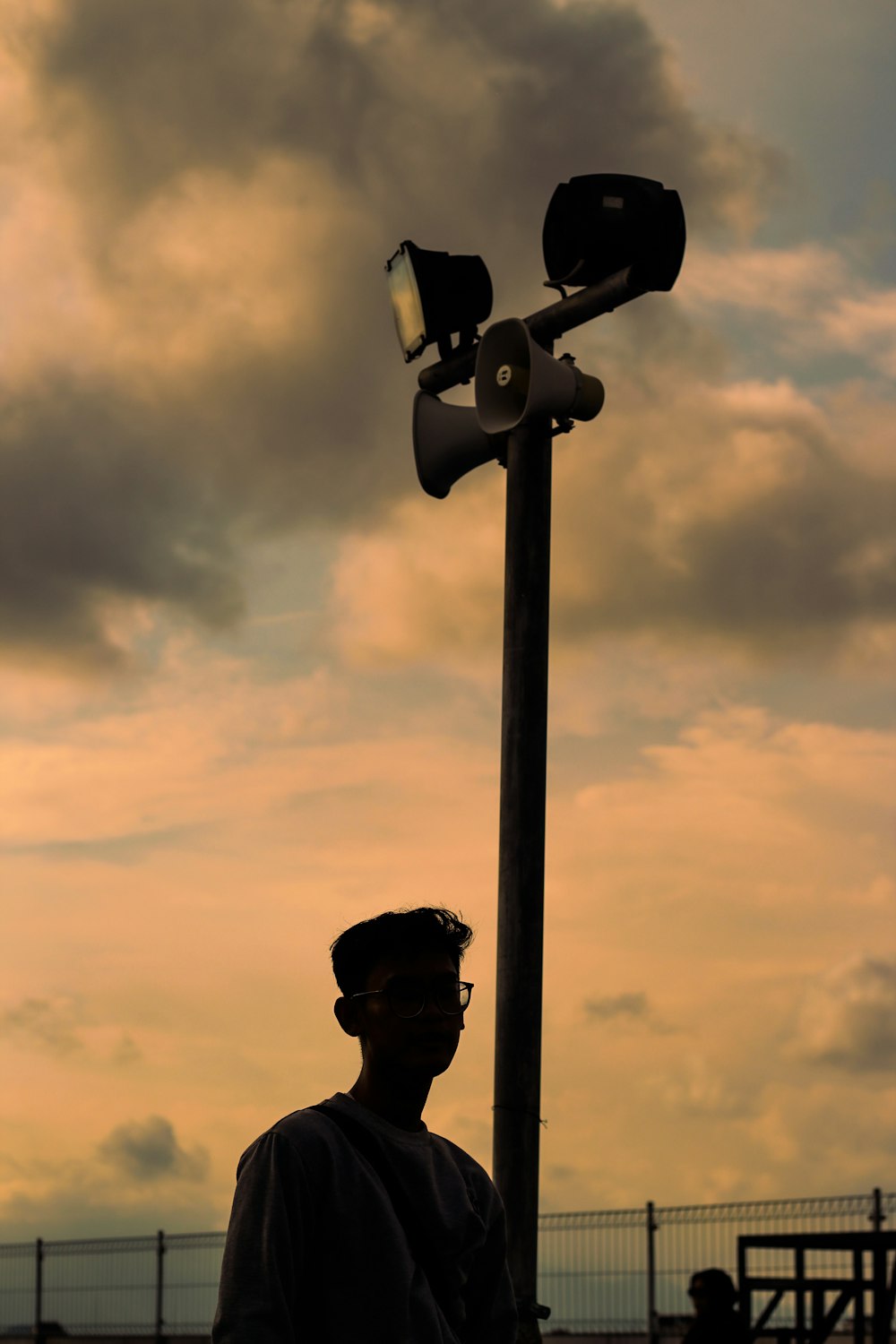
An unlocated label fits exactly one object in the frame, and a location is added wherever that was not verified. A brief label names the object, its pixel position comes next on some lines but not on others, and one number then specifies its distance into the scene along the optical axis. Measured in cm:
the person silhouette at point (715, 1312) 1091
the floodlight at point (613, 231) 773
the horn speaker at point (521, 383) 785
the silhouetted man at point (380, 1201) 326
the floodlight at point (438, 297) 863
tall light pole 702
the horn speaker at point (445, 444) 847
